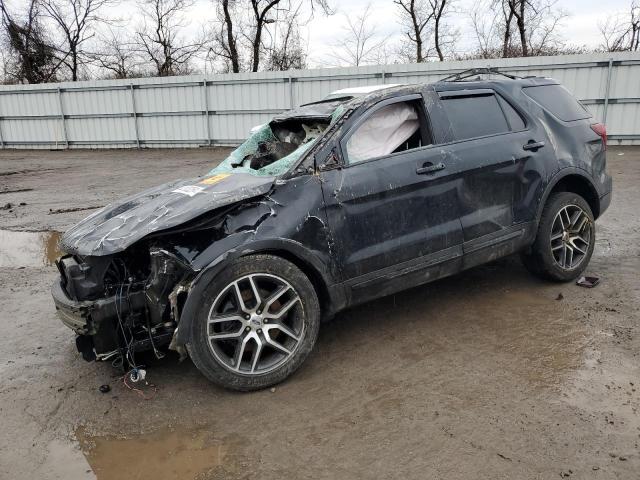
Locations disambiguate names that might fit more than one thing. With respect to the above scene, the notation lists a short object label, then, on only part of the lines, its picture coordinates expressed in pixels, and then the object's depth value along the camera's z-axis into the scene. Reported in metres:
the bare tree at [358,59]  29.88
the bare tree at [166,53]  31.16
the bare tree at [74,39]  30.11
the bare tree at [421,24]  30.94
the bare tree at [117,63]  30.80
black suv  3.05
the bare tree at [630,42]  25.80
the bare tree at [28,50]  27.50
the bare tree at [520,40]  28.12
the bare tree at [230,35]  27.03
